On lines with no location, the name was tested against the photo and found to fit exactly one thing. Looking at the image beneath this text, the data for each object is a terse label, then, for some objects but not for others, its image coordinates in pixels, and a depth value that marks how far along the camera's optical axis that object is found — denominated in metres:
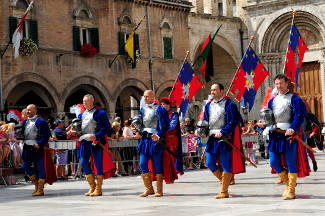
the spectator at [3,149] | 14.45
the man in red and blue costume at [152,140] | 9.52
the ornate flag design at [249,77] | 16.53
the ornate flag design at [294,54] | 14.90
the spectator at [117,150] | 16.22
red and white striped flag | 22.03
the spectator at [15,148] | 15.12
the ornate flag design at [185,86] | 17.72
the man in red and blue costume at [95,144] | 9.94
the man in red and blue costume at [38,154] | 10.78
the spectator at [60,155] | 15.23
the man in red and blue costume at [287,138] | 8.43
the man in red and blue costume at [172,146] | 9.70
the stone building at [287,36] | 32.31
